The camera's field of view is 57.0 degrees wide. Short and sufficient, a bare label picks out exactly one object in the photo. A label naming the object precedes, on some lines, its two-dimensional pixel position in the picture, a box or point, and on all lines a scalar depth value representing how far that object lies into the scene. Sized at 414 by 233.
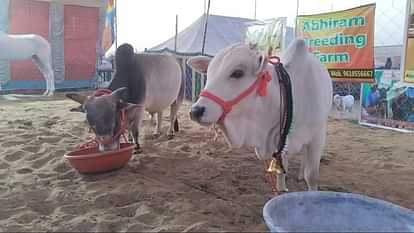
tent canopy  9.36
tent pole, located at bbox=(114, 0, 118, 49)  11.21
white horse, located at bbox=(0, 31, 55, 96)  9.76
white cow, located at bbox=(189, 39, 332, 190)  1.92
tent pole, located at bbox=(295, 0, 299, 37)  7.00
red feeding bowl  2.88
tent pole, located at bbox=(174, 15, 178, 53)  9.68
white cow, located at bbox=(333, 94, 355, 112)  6.50
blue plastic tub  1.51
